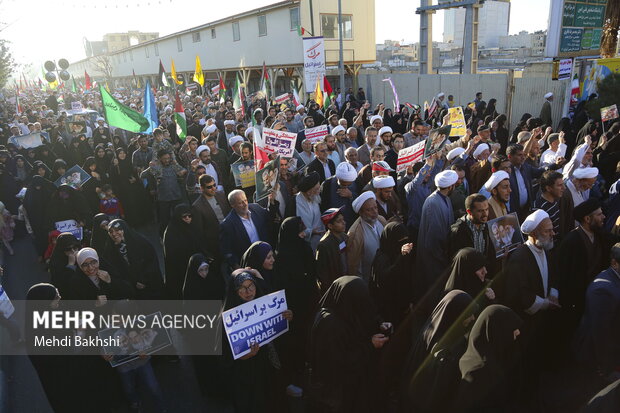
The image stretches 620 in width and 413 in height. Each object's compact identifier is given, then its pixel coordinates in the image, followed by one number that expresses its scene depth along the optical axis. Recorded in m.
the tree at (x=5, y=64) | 25.47
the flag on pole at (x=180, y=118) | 9.37
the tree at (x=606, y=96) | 9.81
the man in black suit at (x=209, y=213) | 4.94
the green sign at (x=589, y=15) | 12.82
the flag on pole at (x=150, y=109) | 9.01
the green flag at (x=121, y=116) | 7.75
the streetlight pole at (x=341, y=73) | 18.09
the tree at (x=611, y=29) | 13.70
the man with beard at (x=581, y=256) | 3.54
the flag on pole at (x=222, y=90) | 15.26
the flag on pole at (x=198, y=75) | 16.47
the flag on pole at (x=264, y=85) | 13.34
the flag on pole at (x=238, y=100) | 13.21
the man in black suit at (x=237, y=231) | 4.59
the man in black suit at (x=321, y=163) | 6.49
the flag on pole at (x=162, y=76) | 15.81
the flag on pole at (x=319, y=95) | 13.32
